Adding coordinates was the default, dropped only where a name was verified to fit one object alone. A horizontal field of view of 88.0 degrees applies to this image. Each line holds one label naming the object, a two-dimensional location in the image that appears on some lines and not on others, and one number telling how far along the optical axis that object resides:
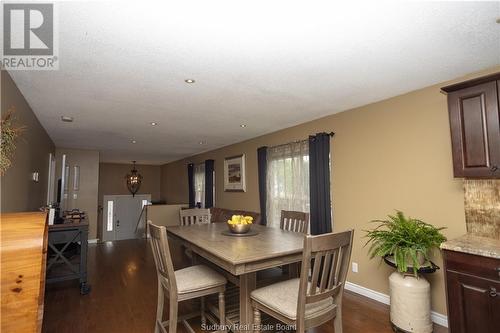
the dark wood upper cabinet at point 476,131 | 1.92
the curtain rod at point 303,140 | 3.58
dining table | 1.82
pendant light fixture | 9.55
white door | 7.53
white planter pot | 2.24
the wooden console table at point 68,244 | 3.22
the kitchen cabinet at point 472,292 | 1.68
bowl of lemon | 2.68
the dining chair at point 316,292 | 1.58
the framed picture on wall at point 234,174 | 5.43
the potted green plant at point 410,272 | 2.24
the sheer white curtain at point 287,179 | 4.02
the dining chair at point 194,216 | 3.73
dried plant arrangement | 1.74
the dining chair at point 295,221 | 3.00
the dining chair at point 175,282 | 1.92
